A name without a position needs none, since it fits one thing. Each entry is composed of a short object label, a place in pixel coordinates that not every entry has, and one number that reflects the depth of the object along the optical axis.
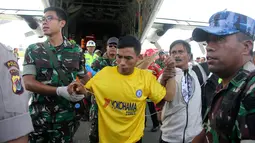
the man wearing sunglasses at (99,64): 3.20
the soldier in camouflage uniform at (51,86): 2.12
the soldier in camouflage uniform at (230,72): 0.92
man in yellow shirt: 2.13
